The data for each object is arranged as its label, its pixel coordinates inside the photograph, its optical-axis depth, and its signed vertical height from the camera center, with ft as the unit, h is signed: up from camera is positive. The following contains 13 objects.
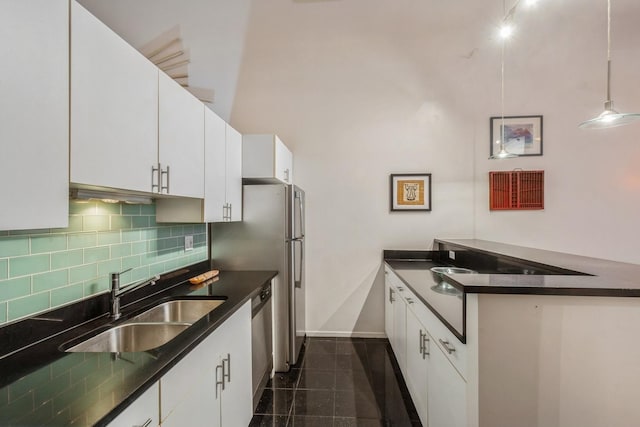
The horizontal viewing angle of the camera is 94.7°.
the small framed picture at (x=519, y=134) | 10.40 +2.86
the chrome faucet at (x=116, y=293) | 4.85 -1.33
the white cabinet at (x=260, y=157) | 8.56 +1.67
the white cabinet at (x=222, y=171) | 6.59 +1.07
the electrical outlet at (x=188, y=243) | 7.67 -0.77
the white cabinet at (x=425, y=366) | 4.25 -2.79
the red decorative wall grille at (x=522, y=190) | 10.30 +0.85
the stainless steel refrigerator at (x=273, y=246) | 8.36 -0.94
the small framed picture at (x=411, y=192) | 10.74 +0.81
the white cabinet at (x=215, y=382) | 3.60 -2.50
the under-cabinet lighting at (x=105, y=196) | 3.80 +0.26
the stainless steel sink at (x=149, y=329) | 4.35 -1.95
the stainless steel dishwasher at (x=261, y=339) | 6.75 -3.09
